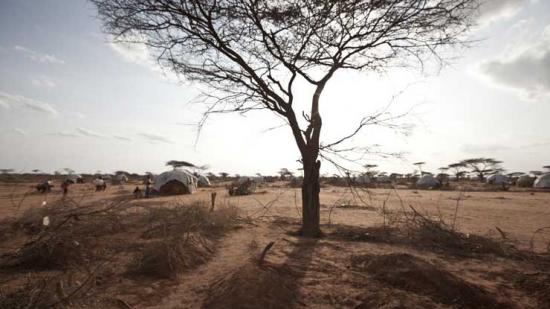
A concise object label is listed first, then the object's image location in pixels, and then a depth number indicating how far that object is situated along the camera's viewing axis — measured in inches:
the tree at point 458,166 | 2116.1
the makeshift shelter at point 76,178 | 1528.1
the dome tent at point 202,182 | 1447.8
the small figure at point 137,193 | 710.3
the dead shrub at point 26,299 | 105.3
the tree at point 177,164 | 1702.8
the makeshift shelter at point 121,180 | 1501.1
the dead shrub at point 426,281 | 138.1
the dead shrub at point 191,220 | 254.5
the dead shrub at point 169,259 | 171.3
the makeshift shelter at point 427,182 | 1313.2
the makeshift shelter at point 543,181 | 1205.2
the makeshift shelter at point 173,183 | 828.4
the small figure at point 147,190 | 737.0
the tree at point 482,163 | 2042.8
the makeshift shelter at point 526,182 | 1437.0
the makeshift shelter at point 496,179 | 1561.3
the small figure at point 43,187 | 819.0
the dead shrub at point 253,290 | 131.3
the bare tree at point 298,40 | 263.3
